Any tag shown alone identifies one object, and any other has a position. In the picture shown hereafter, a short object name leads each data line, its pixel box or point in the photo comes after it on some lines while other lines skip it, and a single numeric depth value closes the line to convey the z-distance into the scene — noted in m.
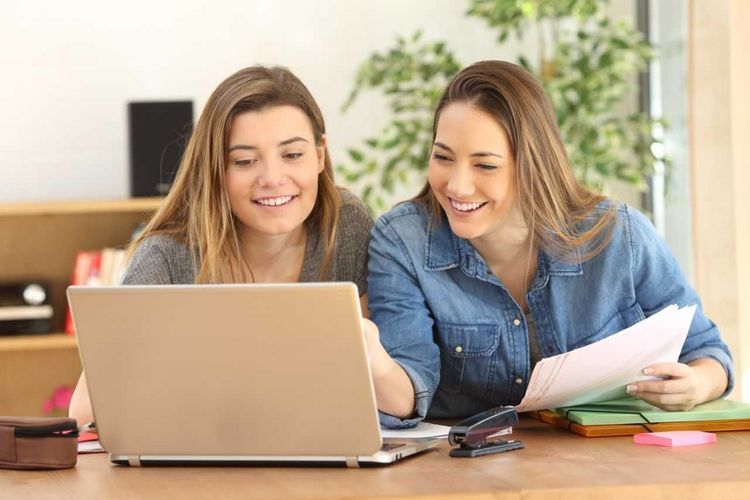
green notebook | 2.63
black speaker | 5.15
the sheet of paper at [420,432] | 2.62
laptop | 2.36
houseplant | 4.95
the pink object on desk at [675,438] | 2.52
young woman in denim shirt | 2.87
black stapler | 2.49
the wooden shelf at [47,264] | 5.35
